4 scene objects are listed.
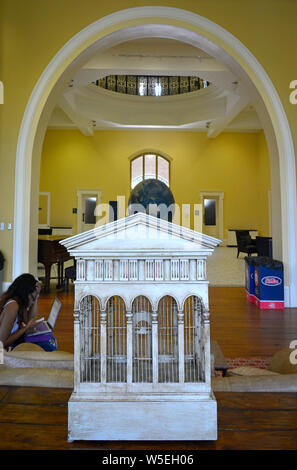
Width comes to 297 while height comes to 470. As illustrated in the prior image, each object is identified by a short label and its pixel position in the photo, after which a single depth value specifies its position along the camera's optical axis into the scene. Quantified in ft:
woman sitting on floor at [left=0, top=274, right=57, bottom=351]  7.09
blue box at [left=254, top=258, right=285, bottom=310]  16.60
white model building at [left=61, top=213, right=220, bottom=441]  2.98
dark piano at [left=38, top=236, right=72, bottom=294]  20.21
